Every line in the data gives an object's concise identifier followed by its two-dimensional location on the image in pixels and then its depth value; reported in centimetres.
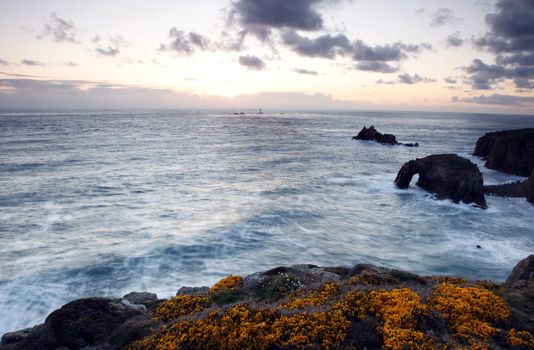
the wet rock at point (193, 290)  1924
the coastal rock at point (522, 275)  1964
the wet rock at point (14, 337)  1474
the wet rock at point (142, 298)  1822
